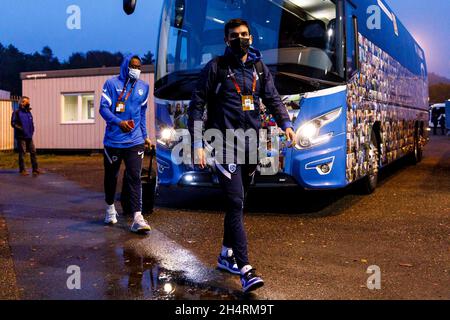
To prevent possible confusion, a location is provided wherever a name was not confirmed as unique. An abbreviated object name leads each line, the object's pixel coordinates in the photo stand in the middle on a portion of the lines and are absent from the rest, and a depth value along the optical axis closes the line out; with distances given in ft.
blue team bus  24.29
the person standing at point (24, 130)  48.26
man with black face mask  15.12
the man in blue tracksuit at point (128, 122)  22.49
